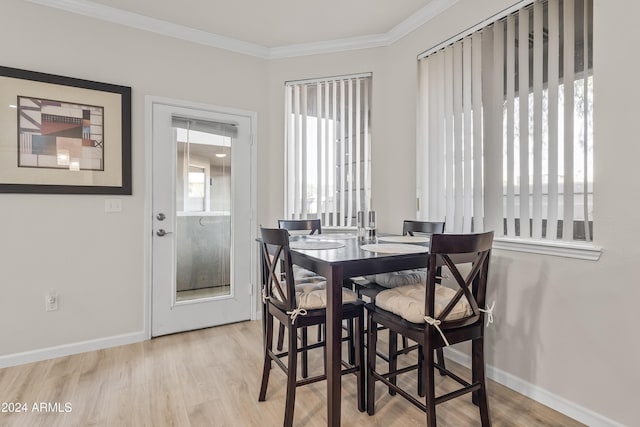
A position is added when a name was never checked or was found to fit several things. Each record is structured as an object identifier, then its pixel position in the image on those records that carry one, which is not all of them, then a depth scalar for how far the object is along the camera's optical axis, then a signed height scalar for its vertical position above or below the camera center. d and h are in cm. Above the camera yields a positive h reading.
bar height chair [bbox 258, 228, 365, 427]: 161 -50
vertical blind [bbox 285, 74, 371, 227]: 323 +64
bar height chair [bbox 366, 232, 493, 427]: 141 -48
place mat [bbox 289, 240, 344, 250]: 187 -19
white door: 283 -5
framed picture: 230 +57
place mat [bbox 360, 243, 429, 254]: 170 -19
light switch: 262 +5
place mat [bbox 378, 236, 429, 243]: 212 -17
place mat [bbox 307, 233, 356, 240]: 231 -17
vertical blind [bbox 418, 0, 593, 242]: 176 +55
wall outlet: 242 -66
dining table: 149 -26
